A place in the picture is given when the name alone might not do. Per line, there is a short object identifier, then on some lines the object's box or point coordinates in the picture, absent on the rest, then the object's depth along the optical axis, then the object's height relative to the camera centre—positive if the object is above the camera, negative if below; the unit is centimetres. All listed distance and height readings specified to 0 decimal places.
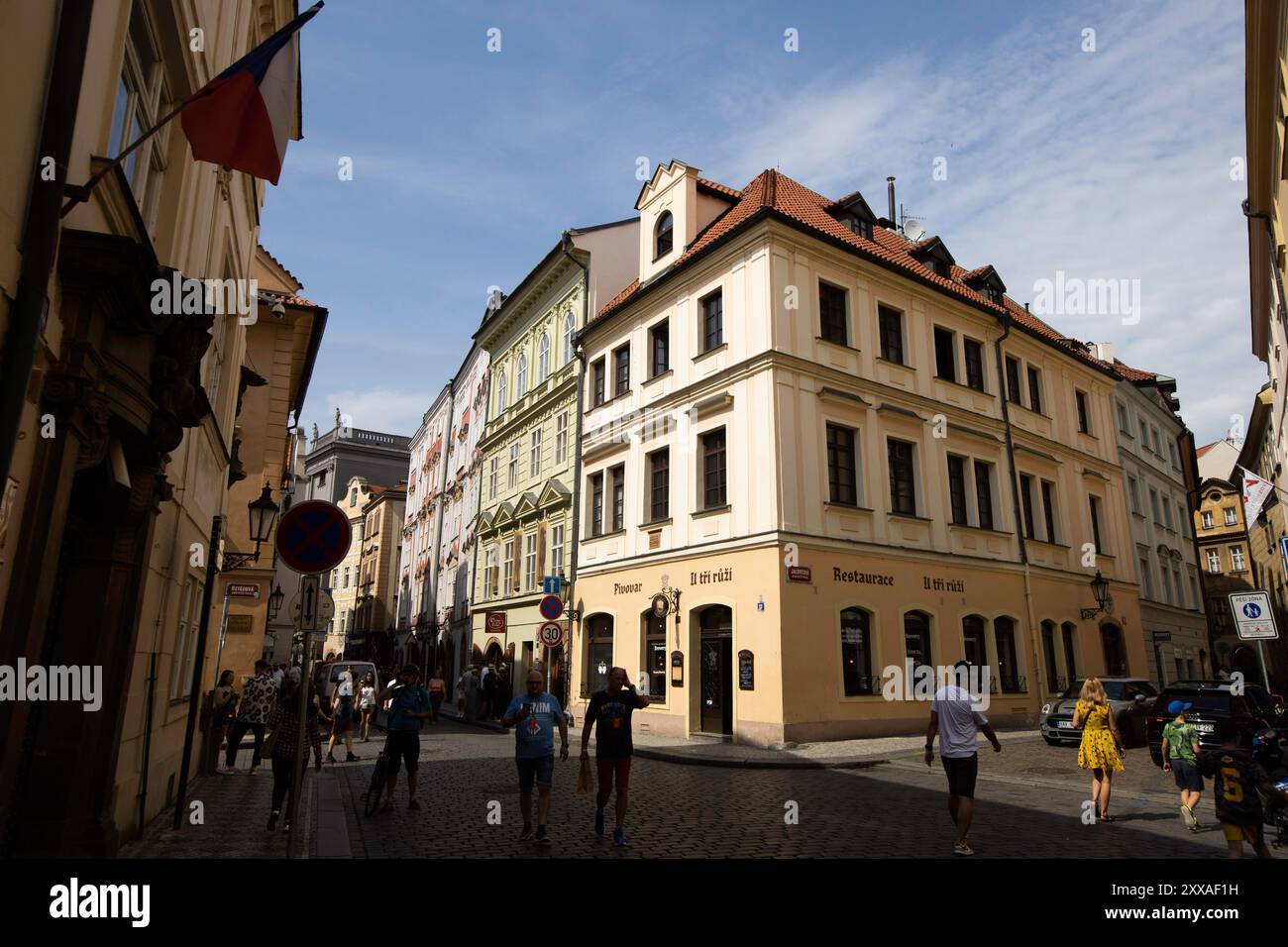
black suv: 1441 -94
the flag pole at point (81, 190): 466 +275
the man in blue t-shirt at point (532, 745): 849 -95
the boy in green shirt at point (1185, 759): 925 -120
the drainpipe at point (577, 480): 2514 +576
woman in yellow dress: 973 -102
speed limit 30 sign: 1858 +53
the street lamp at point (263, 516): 1295 +230
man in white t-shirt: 774 -86
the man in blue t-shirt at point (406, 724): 1019 -87
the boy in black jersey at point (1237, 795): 693 -119
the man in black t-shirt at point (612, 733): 832 -80
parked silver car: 1791 -120
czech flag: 576 +399
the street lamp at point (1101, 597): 2486 +196
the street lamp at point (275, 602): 2816 +193
